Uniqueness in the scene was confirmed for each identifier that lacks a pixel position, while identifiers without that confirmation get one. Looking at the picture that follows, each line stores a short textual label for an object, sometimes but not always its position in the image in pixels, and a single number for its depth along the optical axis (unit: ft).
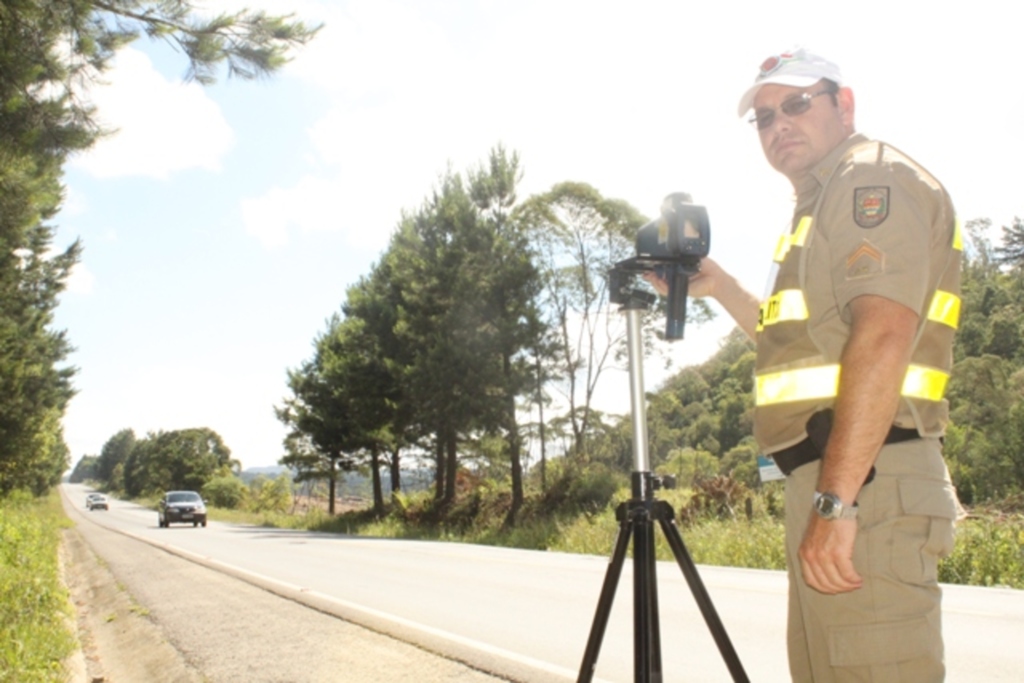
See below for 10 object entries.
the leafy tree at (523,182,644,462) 93.76
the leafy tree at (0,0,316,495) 23.75
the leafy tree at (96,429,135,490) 600.97
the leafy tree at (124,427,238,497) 389.25
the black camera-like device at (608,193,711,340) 8.89
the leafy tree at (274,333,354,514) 125.29
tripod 8.08
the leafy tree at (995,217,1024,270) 242.97
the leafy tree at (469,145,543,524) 89.15
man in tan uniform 6.79
